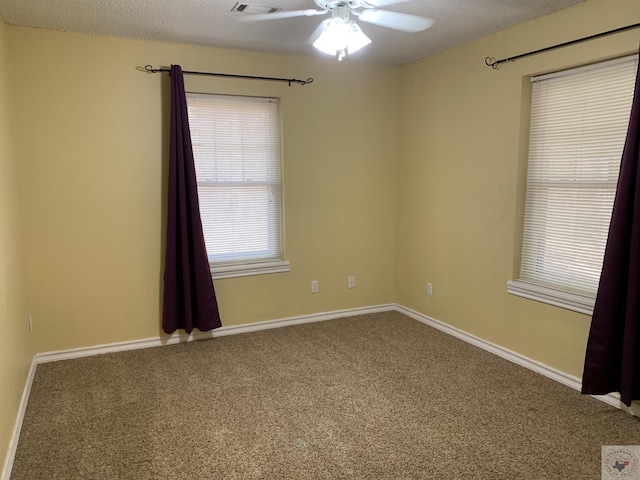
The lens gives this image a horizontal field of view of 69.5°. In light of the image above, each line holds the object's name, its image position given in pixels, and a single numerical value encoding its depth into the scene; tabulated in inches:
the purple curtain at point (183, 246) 136.5
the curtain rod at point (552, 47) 99.9
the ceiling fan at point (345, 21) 93.3
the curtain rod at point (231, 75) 136.7
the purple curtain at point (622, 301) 94.1
